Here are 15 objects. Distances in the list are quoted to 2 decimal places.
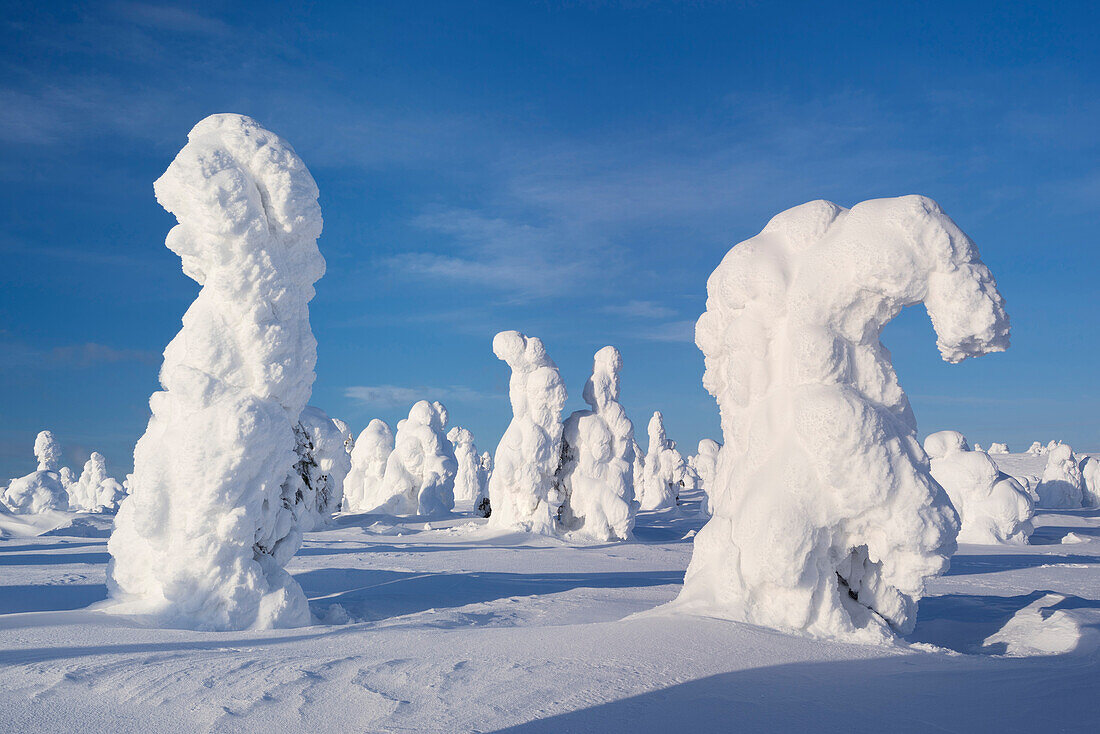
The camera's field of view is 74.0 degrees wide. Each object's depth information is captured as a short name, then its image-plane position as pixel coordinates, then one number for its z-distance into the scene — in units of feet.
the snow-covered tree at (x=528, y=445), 62.13
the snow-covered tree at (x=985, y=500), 57.57
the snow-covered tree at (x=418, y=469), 82.69
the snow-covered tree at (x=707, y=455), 119.34
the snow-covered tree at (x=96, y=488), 123.34
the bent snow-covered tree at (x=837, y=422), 18.33
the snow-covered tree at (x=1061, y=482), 103.76
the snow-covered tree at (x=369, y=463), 91.66
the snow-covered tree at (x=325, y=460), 66.59
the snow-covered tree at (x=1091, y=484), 108.37
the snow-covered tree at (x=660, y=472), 120.04
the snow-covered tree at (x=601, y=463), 60.75
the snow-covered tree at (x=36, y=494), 78.95
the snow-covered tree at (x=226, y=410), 22.06
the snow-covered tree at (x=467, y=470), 141.90
